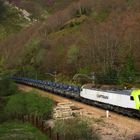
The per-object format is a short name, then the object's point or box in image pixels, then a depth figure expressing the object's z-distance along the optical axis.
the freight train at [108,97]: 42.25
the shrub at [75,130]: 31.94
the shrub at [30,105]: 48.75
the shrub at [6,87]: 66.36
